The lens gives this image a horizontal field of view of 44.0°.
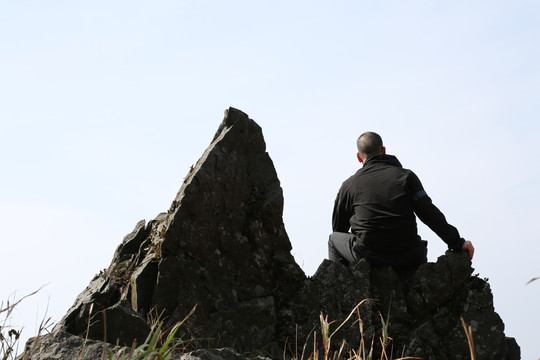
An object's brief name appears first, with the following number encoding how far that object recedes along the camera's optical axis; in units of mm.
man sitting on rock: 8578
